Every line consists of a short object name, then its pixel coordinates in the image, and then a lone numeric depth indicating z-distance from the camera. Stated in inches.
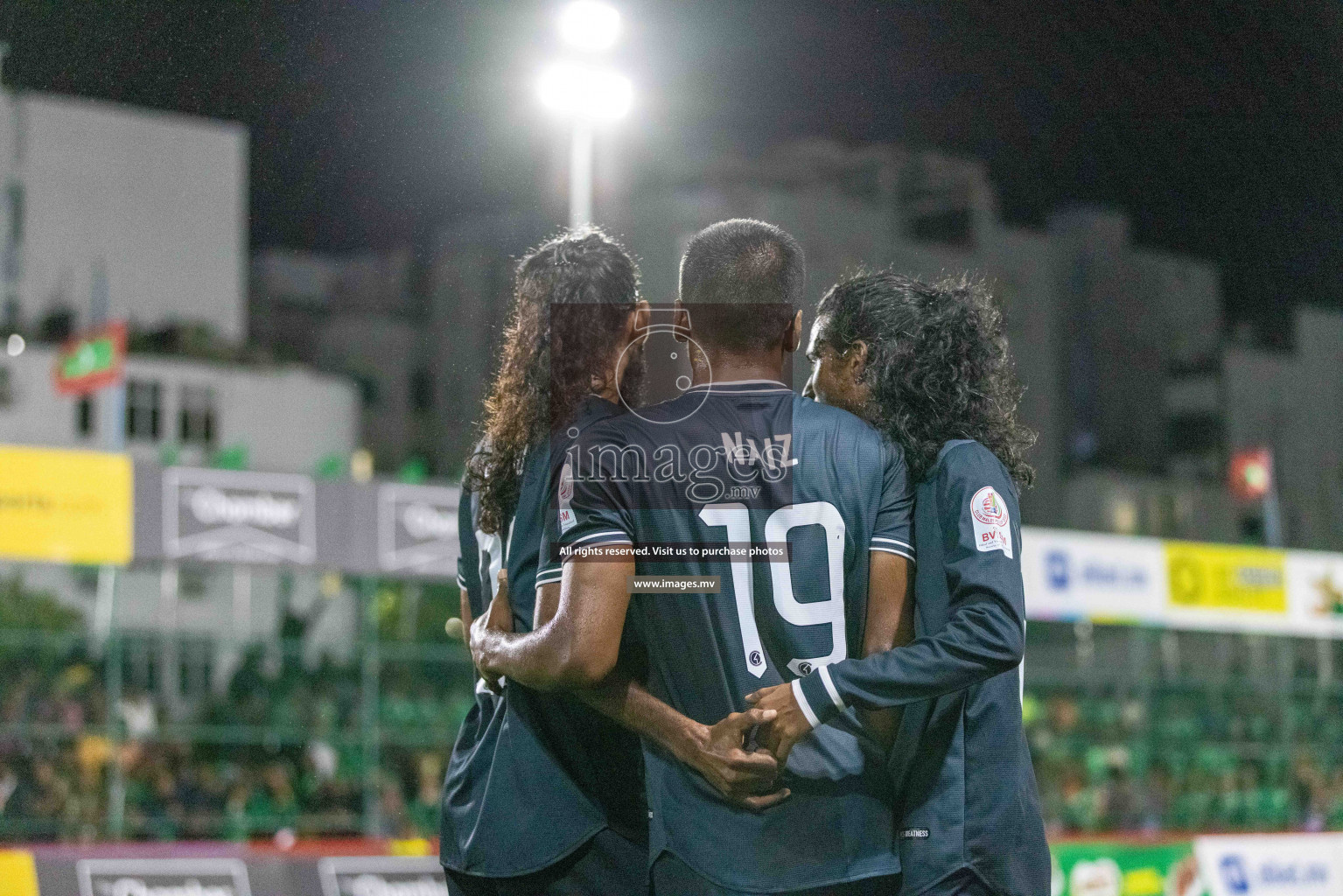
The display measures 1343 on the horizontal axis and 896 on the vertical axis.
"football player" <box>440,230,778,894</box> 202.8
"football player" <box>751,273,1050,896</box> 195.2
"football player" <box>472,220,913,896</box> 197.6
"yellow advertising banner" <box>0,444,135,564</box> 623.2
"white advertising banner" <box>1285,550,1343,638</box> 977.5
